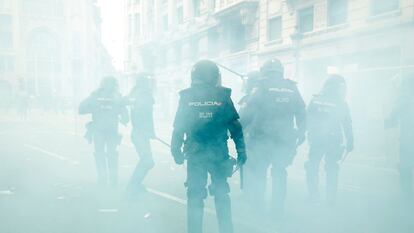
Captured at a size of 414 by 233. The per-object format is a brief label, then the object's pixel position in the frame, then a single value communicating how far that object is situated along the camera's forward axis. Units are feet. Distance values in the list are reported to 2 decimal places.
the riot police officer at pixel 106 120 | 17.95
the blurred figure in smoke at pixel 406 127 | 16.17
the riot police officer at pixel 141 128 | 17.07
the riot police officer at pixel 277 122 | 14.06
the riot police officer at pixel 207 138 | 10.57
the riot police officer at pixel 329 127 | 15.69
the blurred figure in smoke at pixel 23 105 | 65.63
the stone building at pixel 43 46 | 90.84
